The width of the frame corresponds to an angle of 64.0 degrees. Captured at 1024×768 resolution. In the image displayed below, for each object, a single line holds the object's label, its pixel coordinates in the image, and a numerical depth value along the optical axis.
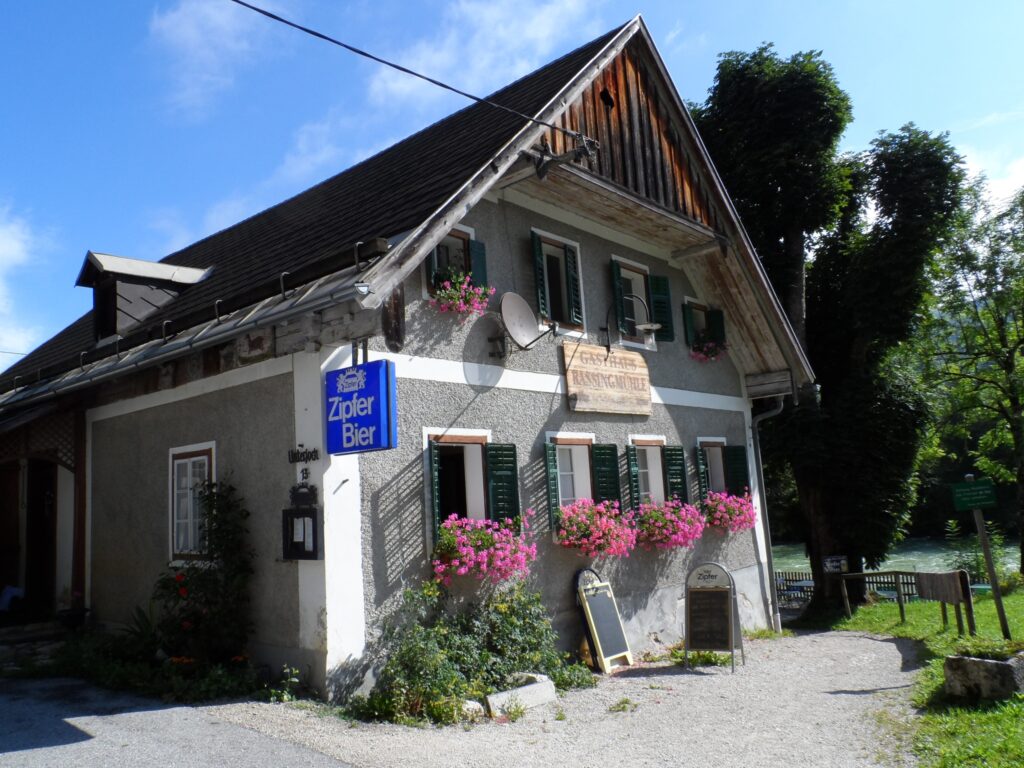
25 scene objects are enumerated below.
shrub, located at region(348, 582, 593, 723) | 6.73
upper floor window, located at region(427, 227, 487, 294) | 8.84
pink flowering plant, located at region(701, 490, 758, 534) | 11.70
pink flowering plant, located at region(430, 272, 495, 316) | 8.33
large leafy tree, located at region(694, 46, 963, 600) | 16.69
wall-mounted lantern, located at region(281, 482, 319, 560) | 7.00
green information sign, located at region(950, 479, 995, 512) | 9.19
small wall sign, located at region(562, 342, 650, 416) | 9.90
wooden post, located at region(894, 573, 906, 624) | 13.61
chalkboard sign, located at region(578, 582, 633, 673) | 9.13
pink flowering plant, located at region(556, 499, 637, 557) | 9.14
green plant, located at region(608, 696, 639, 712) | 7.36
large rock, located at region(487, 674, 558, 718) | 6.98
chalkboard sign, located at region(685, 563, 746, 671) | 9.45
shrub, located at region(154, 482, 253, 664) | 7.40
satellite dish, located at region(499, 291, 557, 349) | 8.88
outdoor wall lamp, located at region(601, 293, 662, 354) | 10.69
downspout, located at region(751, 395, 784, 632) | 13.03
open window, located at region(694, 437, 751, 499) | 12.46
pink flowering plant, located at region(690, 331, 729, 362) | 12.24
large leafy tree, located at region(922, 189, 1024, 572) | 23.86
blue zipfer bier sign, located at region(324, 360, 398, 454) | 6.54
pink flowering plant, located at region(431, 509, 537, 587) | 7.77
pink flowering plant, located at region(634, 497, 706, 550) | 10.31
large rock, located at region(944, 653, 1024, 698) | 6.57
